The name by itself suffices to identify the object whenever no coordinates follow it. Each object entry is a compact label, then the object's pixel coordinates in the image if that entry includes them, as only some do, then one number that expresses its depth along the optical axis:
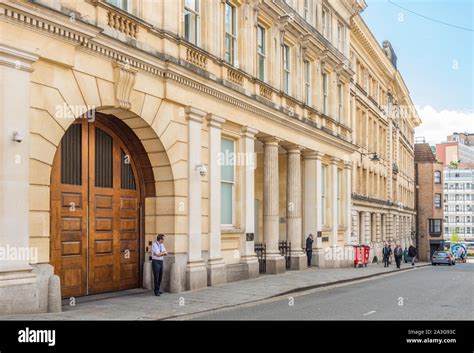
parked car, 52.94
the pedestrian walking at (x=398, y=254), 38.23
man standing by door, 15.88
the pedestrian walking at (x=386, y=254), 39.23
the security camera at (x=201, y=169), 18.30
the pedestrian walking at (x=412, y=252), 50.71
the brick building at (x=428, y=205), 75.88
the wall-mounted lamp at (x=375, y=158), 37.88
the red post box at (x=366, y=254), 35.62
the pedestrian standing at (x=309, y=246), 28.56
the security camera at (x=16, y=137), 11.80
